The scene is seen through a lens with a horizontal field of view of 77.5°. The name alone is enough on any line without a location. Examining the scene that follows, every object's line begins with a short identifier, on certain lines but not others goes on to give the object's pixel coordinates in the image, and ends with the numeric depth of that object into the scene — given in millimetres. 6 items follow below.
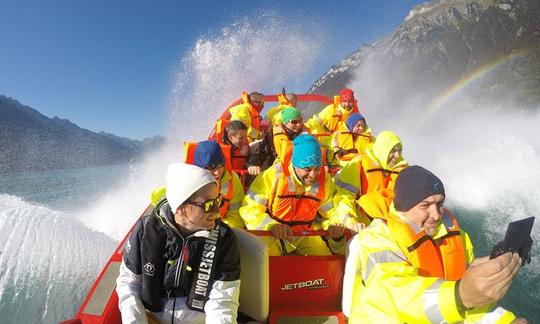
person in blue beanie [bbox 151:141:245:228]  2883
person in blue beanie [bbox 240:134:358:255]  2863
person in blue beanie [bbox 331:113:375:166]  5664
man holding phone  1293
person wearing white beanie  1769
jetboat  2170
